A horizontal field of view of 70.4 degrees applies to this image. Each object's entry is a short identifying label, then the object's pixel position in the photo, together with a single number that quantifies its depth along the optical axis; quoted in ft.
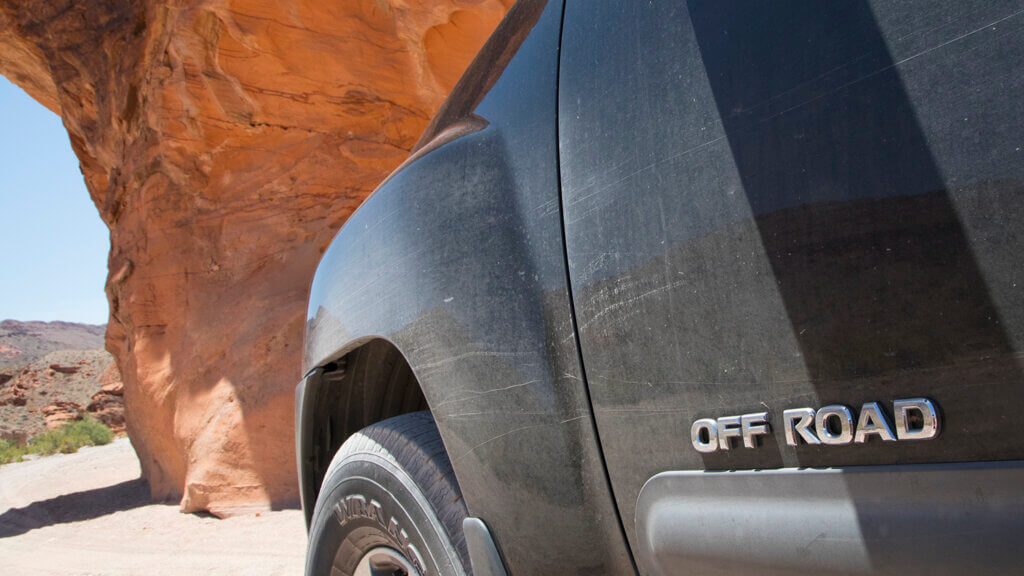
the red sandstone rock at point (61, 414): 71.67
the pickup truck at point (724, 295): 2.42
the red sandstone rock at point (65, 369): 91.15
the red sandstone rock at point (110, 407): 69.36
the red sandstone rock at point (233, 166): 23.95
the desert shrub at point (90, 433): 60.44
